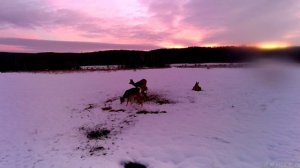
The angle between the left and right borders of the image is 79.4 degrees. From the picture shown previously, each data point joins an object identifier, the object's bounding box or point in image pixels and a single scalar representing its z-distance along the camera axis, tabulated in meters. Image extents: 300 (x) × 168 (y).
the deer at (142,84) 12.23
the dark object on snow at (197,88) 13.69
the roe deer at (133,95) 10.90
